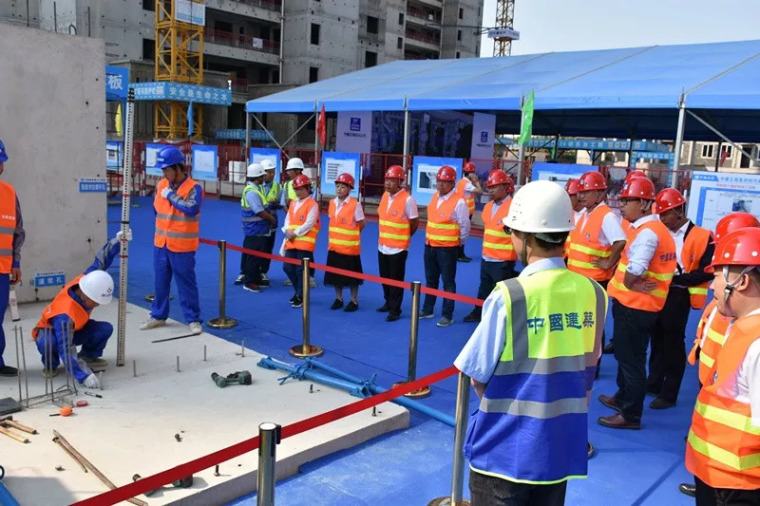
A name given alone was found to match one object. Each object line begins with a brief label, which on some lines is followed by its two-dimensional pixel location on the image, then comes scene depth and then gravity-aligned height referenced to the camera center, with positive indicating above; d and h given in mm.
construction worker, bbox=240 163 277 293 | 9227 -1118
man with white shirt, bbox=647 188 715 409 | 5293 -1053
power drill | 5199 -1919
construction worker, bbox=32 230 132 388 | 4949 -1461
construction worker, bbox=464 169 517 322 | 7336 -865
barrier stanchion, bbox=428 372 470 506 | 3506 -1635
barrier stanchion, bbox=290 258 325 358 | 6262 -1851
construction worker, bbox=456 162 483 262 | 11688 -461
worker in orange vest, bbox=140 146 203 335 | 6418 -943
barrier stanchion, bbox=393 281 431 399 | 5301 -1677
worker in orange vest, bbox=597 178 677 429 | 4785 -960
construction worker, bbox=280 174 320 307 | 8305 -985
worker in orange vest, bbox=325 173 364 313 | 8211 -1061
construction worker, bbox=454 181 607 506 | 2254 -733
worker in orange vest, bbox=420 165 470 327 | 7766 -823
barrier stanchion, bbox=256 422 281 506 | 2324 -1150
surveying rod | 5285 -735
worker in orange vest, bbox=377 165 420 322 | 7969 -873
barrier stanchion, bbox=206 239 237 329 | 7242 -1876
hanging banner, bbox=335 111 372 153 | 21453 +885
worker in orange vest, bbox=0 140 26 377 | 5160 -894
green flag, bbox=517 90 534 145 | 14172 +1104
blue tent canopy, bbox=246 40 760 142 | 13023 +1972
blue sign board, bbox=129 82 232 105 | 33938 +3081
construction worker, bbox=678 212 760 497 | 2803 -763
